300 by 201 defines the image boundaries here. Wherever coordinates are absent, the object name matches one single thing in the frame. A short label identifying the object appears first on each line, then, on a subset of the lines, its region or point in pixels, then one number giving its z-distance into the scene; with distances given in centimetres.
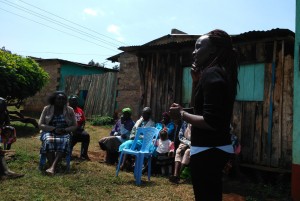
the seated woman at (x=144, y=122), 734
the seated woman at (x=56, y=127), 594
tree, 963
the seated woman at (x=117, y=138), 755
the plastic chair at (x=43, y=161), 593
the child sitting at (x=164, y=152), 677
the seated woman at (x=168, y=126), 725
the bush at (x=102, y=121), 1373
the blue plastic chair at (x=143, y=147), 574
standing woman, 188
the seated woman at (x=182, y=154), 604
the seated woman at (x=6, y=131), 644
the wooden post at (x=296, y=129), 502
